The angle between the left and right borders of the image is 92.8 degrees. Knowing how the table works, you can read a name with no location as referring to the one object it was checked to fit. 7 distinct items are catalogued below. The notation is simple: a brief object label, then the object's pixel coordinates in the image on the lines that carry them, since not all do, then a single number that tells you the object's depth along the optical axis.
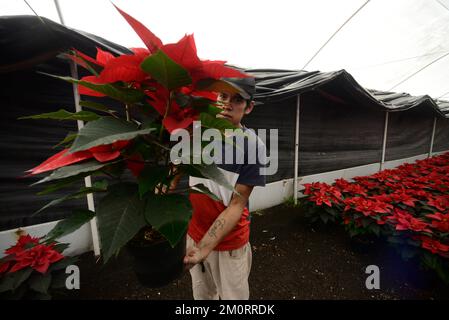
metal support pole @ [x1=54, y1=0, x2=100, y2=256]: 2.10
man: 0.97
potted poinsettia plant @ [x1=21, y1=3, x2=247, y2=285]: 0.43
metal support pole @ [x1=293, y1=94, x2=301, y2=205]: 3.64
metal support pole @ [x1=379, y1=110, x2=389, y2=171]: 5.28
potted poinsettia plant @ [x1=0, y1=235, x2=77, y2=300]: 1.44
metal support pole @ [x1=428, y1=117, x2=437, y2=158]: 7.06
